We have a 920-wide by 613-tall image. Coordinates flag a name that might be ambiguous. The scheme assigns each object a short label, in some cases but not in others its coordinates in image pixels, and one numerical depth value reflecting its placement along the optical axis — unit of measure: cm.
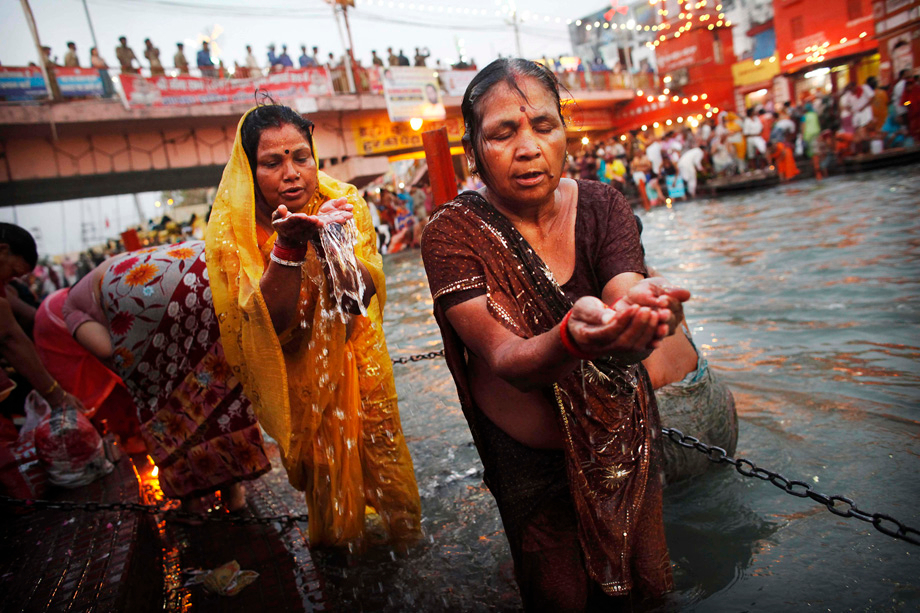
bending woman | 315
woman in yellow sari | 254
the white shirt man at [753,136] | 1806
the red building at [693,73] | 3256
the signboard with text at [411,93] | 1905
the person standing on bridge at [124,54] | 1819
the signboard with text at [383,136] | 2412
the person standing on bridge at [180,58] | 1912
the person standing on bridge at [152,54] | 1881
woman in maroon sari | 170
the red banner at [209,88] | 1722
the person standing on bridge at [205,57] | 1970
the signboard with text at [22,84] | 1534
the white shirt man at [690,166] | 1897
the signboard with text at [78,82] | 1645
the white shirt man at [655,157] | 1995
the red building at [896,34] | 2030
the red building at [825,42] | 2278
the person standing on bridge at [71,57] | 1821
